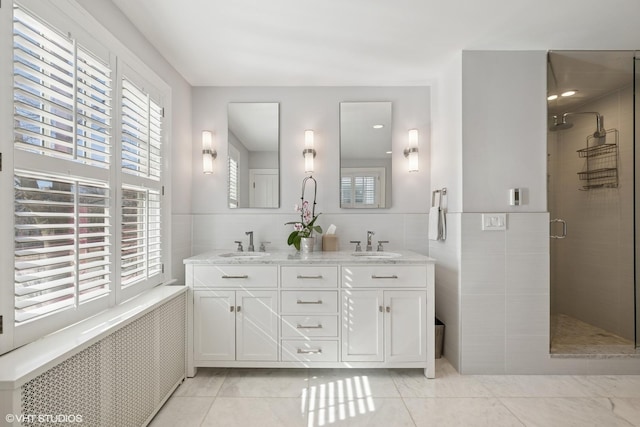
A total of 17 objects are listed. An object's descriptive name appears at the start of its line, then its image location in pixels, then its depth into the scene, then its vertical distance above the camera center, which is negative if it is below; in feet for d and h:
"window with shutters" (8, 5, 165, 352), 4.25 +0.58
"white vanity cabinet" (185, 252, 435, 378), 7.89 -2.40
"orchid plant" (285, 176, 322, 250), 9.25 -0.21
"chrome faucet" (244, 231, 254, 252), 9.59 -0.78
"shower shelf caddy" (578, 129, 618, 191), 8.30 +1.33
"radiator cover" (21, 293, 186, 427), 3.99 -2.42
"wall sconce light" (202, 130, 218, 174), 9.98 +1.93
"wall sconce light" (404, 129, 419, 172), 9.93 +1.98
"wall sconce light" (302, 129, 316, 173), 9.91 +1.97
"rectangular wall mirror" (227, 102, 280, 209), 10.09 +1.88
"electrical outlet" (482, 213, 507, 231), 8.05 -0.12
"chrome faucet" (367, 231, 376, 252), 9.66 -0.73
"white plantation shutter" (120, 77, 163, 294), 6.60 +0.62
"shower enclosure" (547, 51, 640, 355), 8.23 +0.56
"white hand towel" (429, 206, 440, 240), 9.05 -0.19
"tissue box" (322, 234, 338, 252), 9.64 -0.76
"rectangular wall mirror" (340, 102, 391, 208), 10.07 +1.91
